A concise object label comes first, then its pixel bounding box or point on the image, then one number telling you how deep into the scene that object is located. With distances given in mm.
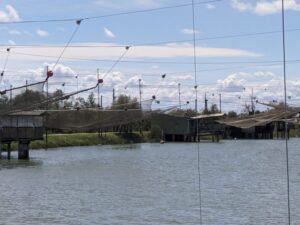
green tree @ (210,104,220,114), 132925
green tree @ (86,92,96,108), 110788
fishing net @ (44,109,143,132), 53969
